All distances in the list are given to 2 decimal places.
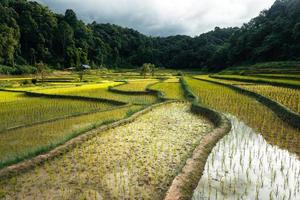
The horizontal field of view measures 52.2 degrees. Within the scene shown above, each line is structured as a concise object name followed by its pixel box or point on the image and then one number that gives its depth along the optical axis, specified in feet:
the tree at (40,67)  140.01
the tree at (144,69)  153.24
